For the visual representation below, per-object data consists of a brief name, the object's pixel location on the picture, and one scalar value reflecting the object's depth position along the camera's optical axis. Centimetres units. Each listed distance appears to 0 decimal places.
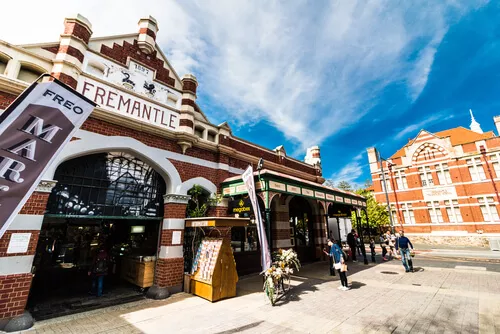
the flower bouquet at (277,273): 643
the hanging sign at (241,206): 897
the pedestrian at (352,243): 1402
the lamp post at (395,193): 2919
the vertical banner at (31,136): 285
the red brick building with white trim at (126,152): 589
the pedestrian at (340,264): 794
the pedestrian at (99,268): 775
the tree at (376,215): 2911
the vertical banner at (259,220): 733
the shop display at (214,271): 695
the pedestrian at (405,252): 1073
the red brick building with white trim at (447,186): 2423
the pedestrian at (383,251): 1501
